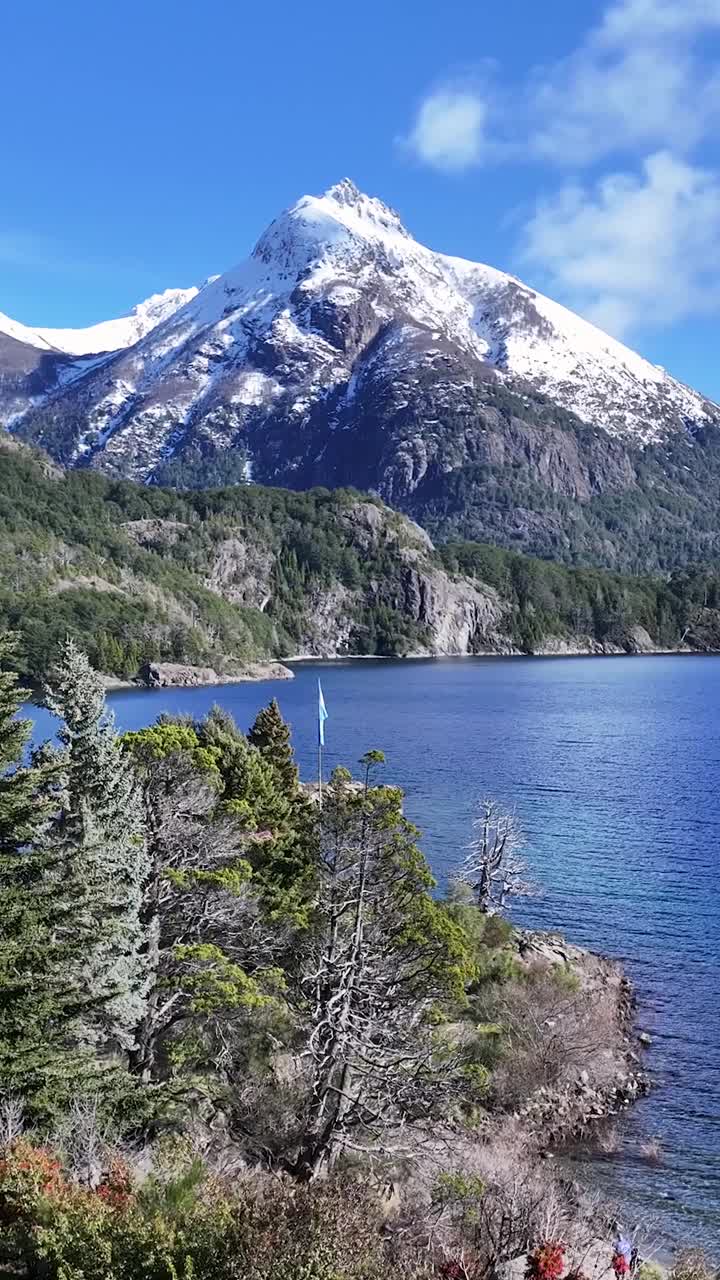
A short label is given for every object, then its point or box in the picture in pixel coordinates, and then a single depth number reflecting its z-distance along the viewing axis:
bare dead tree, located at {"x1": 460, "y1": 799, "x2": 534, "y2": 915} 51.31
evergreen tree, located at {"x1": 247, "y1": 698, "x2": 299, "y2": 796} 53.22
